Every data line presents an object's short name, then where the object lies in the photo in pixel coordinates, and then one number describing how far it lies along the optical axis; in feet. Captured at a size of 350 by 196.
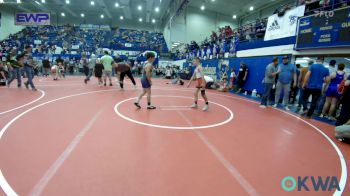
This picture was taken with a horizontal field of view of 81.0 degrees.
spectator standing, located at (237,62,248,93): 39.27
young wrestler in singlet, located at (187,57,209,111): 22.39
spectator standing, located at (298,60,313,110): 26.91
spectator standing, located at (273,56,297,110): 24.70
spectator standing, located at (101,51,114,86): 37.01
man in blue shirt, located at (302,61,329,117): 20.84
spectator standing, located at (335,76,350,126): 16.63
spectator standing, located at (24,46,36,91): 30.04
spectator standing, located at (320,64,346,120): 20.86
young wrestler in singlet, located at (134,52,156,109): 20.72
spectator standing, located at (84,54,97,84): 42.57
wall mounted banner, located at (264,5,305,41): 30.91
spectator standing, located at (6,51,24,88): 31.30
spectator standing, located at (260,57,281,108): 24.90
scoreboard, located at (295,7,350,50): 22.71
